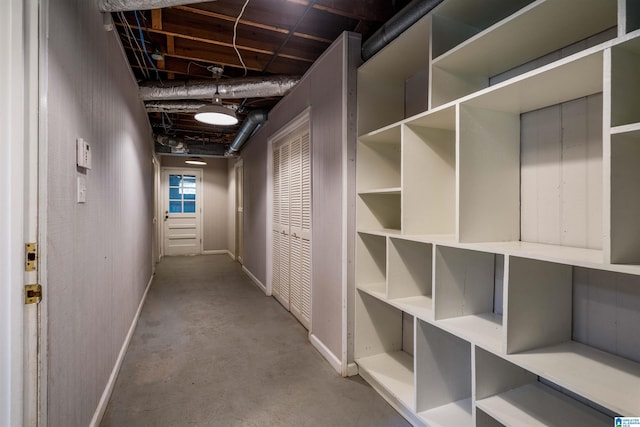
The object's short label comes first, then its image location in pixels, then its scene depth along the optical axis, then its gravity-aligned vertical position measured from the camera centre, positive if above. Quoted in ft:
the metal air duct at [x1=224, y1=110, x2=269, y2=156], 13.25 +4.06
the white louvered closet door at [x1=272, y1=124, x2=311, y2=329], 10.00 -0.44
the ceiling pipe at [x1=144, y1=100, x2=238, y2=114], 11.78 +4.15
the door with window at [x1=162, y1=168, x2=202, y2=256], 23.89 +0.07
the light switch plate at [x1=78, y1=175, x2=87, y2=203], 4.82 +0.38
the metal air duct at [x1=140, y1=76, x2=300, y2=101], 9.86 +4.11
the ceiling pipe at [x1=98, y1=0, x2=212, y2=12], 5.39 +3.81
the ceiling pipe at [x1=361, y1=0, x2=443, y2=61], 5.24 +3.59
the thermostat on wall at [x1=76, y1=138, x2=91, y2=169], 4.74 +0.95
